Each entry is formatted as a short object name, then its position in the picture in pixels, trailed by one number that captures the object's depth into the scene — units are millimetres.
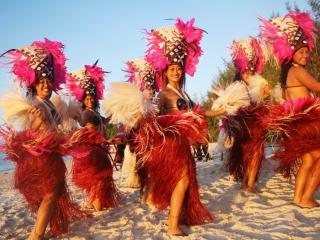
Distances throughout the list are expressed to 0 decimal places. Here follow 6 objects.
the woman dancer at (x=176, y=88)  3742
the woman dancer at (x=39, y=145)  3578
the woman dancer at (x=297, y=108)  4348
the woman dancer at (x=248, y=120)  5309
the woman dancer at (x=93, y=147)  4723
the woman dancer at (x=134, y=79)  6096
